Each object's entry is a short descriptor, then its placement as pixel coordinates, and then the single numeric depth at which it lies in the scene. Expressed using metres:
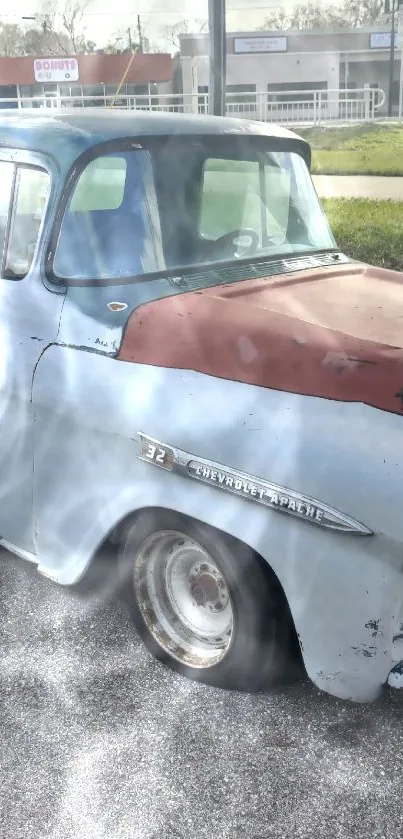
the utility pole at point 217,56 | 5.64
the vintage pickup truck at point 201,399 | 2.03
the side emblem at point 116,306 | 2.55
